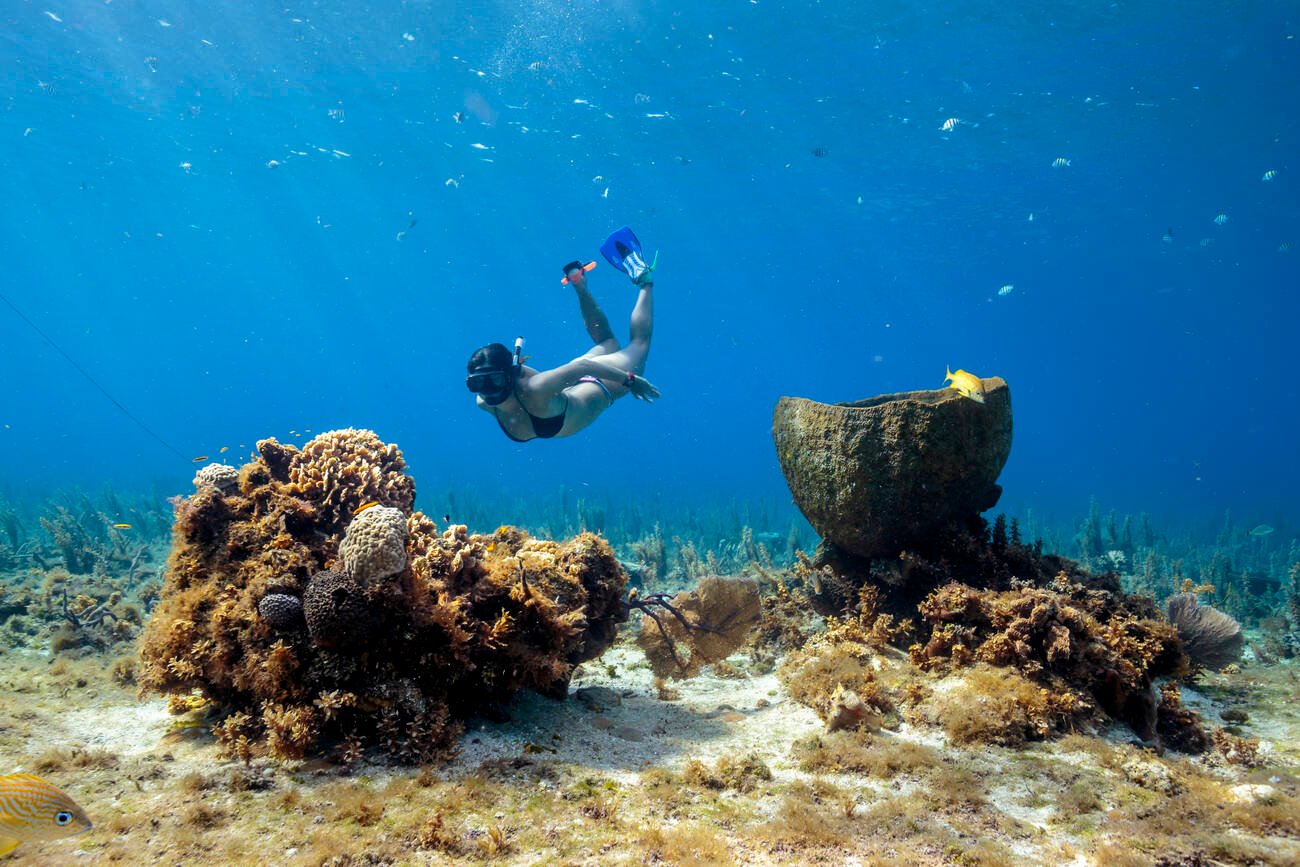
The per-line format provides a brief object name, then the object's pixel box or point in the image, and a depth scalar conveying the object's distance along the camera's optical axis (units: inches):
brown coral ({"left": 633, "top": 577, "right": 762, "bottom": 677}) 257.9
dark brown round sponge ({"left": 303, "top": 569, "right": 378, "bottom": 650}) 143.0
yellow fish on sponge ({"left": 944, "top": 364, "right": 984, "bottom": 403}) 225.3
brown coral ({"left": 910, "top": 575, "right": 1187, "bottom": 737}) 177.9
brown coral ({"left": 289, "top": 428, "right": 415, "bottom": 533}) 200.5
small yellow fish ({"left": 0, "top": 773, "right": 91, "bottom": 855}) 88.8
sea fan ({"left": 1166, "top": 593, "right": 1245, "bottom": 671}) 223.3
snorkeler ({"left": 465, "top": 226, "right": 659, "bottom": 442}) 328.2
